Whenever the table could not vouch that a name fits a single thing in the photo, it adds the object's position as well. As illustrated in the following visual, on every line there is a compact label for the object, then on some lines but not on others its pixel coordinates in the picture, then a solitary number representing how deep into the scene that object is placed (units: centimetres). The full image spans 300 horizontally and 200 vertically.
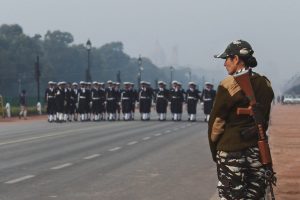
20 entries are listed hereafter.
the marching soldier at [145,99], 4141
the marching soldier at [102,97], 4116
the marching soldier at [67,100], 3941
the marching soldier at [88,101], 4066
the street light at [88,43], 5516
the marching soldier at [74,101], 3994
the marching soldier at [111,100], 4141
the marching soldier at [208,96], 3812
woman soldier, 612
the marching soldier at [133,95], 4178
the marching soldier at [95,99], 4081
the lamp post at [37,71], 5372
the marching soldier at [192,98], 3994
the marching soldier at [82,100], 4031
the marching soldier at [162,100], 4119
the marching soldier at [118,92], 4191
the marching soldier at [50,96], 3838
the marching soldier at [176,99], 4091
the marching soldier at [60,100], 3850
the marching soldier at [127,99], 4153
